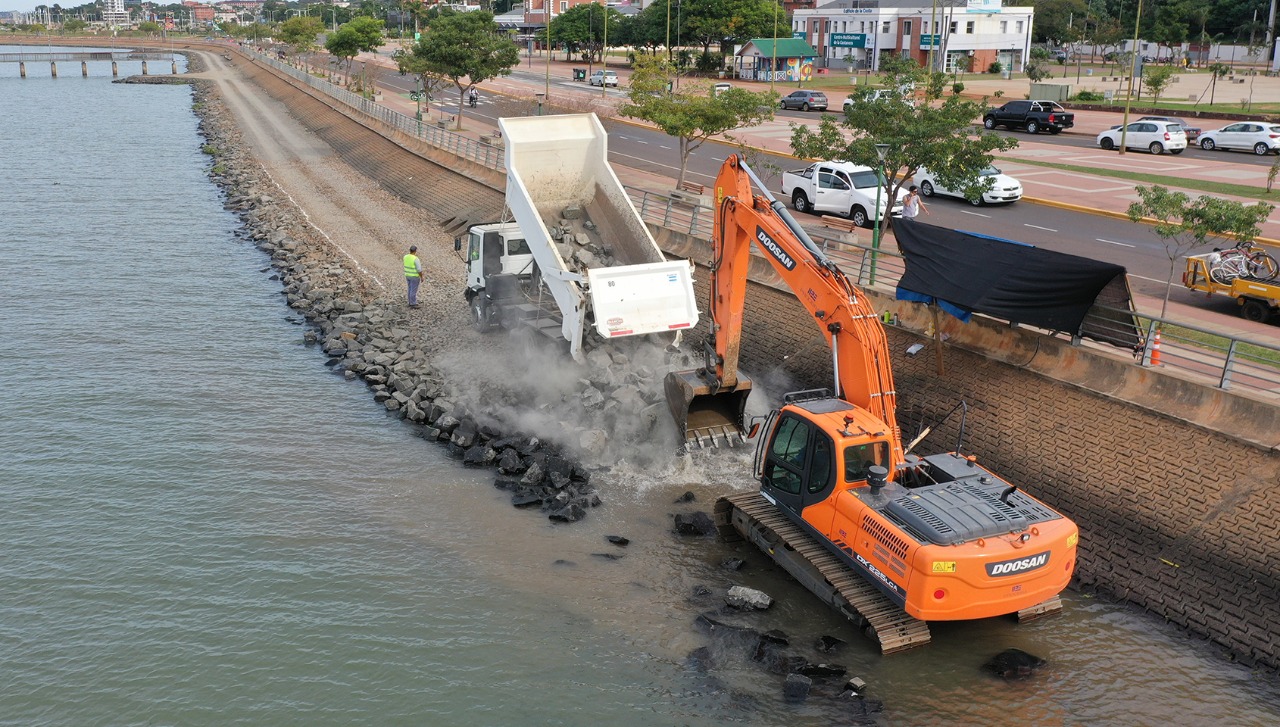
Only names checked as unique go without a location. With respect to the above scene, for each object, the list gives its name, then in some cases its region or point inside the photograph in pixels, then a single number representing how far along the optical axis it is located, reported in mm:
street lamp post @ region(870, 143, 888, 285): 21228
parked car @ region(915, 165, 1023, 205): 33019
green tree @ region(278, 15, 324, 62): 99750
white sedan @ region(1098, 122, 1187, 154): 44344
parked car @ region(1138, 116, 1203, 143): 47562
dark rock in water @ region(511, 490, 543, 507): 17156
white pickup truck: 31578
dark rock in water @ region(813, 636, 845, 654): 13148
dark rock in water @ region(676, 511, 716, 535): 16016
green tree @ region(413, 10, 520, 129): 50875
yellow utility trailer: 20547
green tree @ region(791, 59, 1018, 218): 22797
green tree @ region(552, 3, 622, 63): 104062
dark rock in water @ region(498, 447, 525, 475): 18328
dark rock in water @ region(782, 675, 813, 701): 12203
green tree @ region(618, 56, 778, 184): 33969
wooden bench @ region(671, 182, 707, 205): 28762
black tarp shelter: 16359
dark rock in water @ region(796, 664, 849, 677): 12586
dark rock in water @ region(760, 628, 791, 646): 13258
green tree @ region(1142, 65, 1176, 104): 55469
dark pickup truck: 51406
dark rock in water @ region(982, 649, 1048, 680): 12719
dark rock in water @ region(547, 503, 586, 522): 16531
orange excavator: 11859
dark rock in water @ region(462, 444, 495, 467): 18703
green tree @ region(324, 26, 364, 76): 79500
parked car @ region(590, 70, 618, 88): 82919
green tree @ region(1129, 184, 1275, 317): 19156
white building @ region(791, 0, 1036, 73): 86062
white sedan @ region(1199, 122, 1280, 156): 44031
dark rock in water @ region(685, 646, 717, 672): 12891
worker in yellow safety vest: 26547
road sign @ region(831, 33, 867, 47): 90806
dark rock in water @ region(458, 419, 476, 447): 19344
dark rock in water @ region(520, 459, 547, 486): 17656
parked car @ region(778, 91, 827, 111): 64250
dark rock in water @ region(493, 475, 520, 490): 17906
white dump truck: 18719
